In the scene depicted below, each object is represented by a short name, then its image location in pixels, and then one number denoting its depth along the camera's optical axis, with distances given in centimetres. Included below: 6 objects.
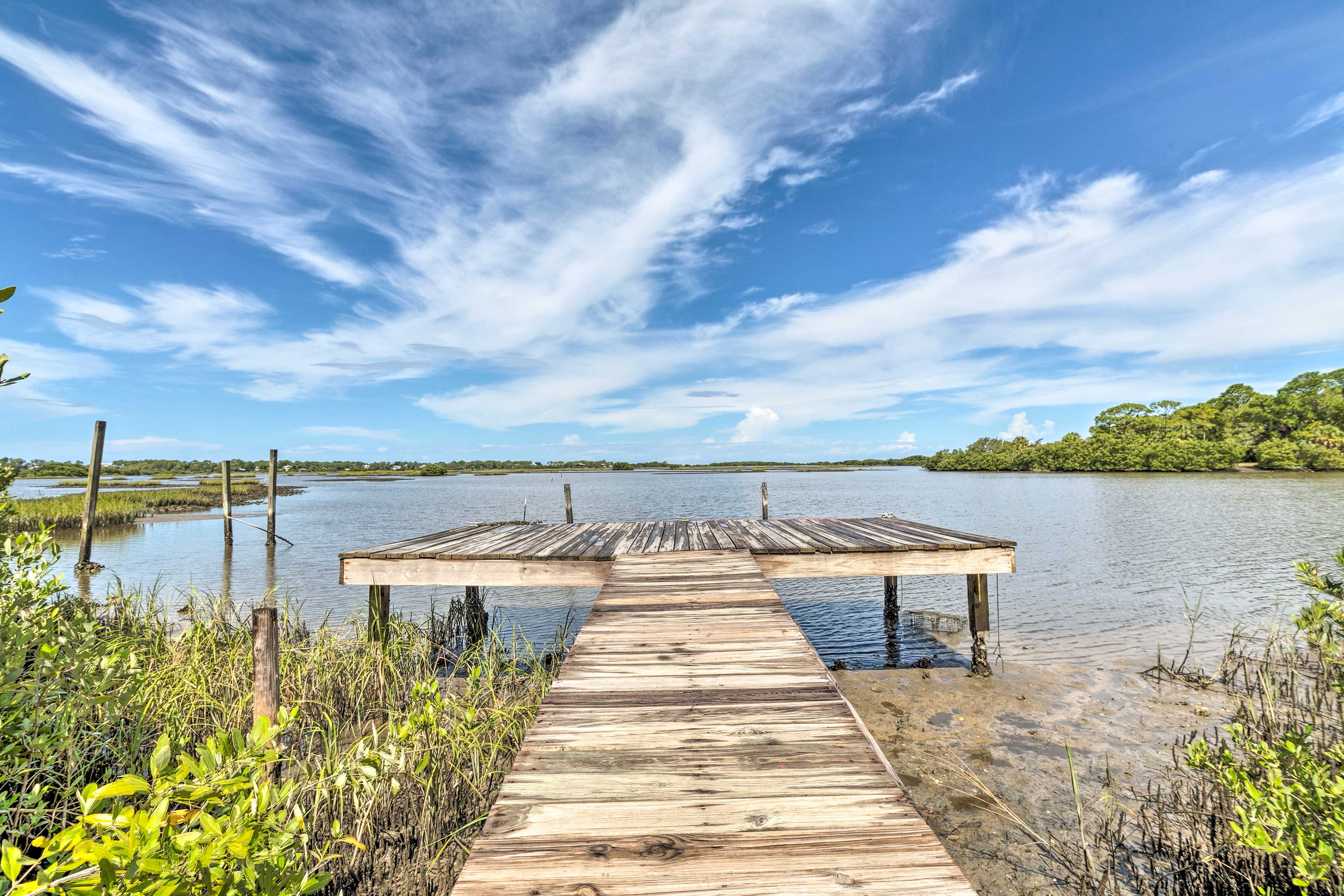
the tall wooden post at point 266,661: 369
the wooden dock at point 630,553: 646
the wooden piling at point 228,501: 1817
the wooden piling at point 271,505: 1769
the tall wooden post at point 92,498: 1416
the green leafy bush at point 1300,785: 217
